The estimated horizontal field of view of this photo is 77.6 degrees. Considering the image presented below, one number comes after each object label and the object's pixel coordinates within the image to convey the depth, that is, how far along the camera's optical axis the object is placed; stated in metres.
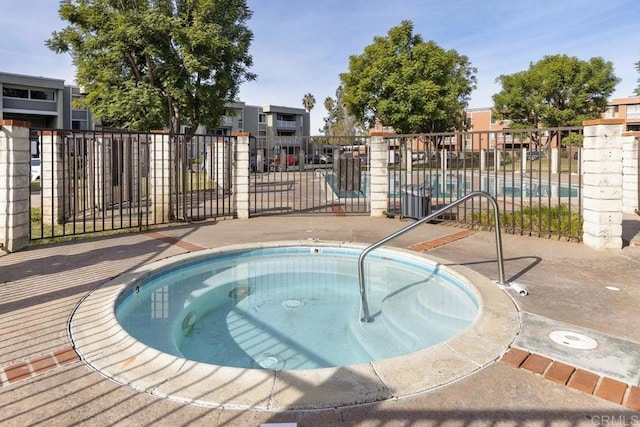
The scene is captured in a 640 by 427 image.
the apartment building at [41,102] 33.97
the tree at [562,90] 27.98
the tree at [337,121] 48.01
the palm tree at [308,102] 69.21
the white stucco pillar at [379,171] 9.70
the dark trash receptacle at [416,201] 8.78
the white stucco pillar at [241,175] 9.74
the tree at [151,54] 13.54
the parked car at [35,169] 18.71
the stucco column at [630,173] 10.10
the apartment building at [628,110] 51.25
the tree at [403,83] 27.95
